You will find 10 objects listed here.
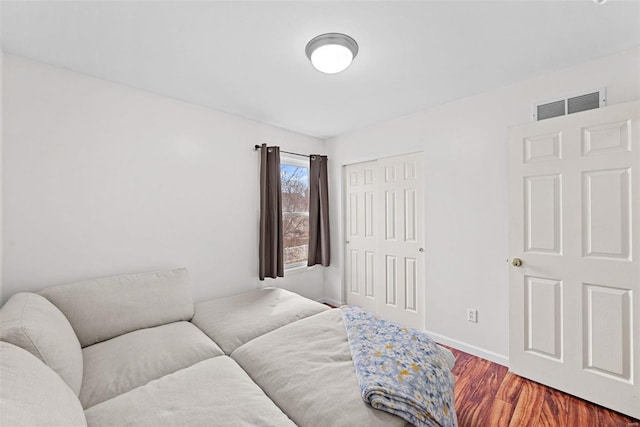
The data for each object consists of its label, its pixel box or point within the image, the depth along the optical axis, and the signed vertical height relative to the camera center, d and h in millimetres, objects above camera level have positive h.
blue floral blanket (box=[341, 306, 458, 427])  1122 -749
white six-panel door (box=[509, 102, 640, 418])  1726 -286
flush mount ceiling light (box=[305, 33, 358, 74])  1608 +1012
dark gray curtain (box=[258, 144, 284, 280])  3020 -5
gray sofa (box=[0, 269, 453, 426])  1039 -803
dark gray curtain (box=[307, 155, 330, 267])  3629 +19
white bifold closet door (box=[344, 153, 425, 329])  2961 -283
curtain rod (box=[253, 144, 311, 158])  3043 +779
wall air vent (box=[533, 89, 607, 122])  1888 +799
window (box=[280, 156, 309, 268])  3437 +70
